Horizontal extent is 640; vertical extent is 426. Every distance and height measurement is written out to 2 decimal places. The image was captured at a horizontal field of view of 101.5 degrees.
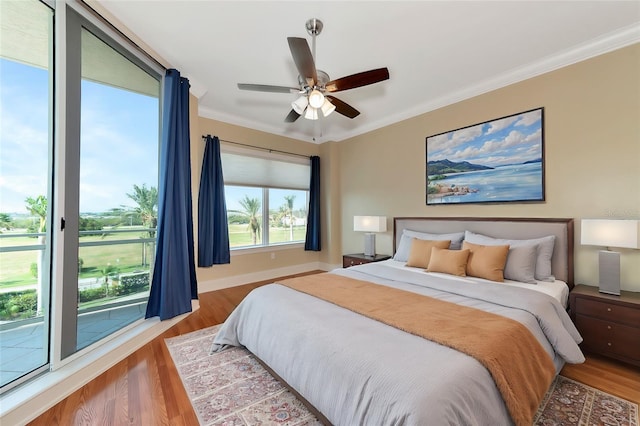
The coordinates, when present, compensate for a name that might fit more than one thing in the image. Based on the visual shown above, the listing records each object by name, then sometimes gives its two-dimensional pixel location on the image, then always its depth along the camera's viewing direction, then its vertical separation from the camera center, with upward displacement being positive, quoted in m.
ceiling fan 2.05 +1.17
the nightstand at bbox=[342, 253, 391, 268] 4.12 -0.71
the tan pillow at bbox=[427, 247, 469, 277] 2.74 -0.51
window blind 4.44 +0.86
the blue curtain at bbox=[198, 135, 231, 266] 4.04 +0.03
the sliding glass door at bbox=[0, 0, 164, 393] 1.84 +0.25
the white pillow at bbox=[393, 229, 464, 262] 3.28 -0.32
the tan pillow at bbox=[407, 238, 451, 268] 3.11 -0.45
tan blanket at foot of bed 1.24 -0.66
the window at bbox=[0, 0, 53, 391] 1.81 +0.26
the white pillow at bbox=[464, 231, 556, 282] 2.58 -0.43
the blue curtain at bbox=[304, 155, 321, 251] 5.41 -0.06
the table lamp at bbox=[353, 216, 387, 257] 4.27 -0.21
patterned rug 1.59 -1.26
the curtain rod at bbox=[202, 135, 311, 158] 4.35 +1.22
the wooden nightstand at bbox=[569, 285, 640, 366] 2.03 -0.88
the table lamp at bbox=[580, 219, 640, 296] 2.12 -0.22
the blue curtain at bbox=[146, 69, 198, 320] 2.77 +0.02
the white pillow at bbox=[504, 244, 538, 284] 2.54 -0.49
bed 1.12 -0.70
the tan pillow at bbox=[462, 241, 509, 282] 2.56 -0.48
